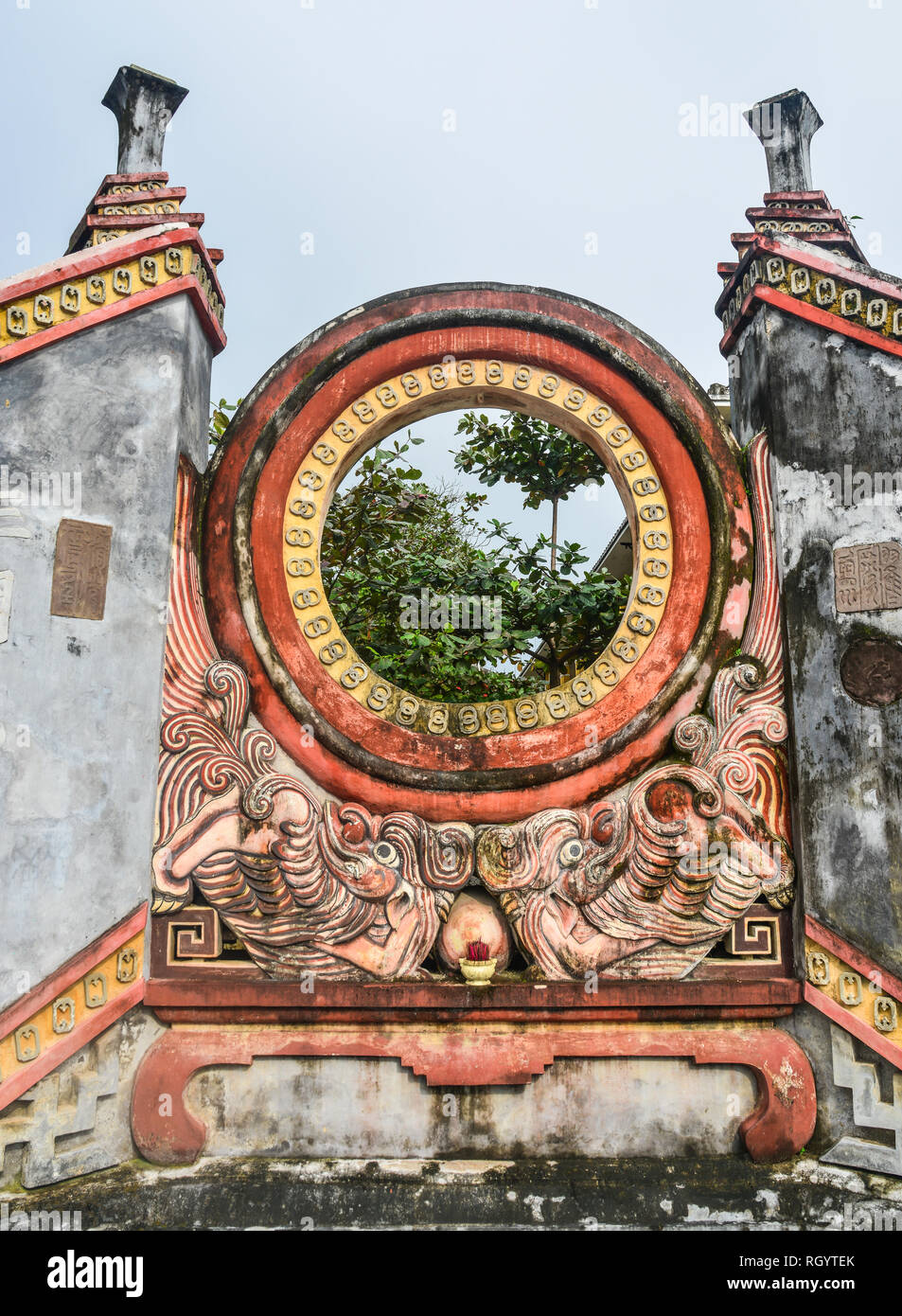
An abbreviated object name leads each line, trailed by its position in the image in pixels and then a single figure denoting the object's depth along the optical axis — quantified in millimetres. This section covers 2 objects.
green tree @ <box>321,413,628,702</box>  7645
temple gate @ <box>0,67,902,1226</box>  4809
